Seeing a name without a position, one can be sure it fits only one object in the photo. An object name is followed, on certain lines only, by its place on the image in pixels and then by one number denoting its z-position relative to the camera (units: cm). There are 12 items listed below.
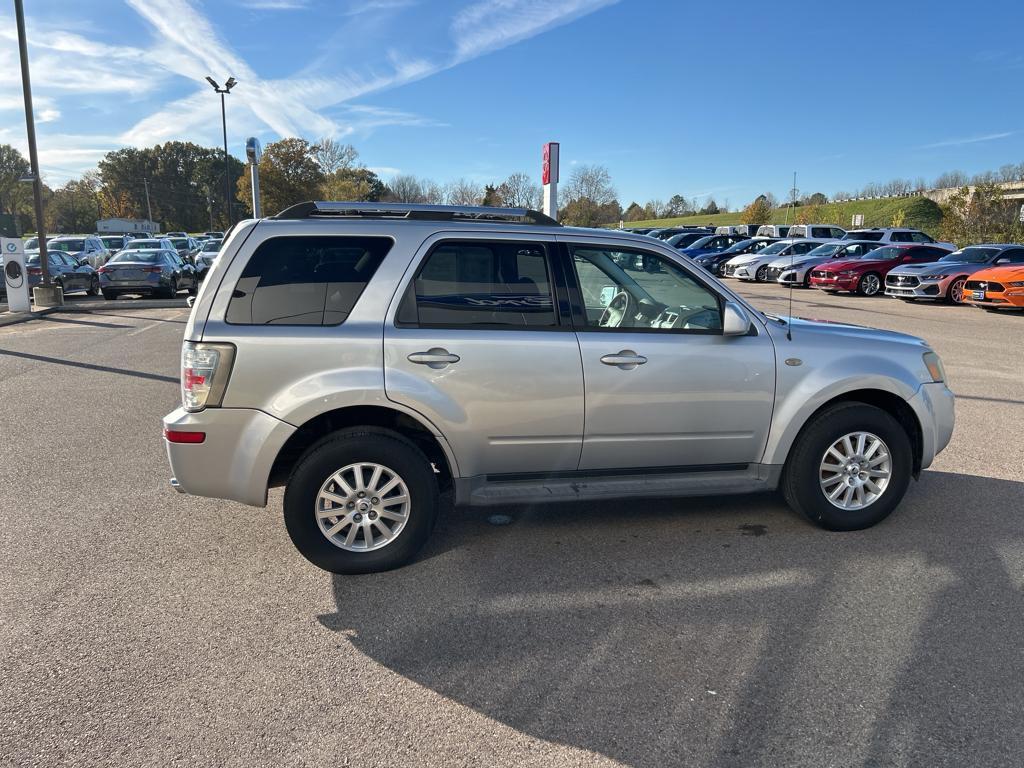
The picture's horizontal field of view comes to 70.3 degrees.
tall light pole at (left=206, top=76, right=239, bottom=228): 4044
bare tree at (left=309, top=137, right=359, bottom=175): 6400
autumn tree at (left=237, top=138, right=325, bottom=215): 6366
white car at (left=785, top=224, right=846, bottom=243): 3491
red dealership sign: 1542
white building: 9251
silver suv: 382
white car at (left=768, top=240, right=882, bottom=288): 2403
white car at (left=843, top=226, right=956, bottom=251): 2856
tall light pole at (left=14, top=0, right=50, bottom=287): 1775
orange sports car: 1638
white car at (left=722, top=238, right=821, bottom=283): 2817
